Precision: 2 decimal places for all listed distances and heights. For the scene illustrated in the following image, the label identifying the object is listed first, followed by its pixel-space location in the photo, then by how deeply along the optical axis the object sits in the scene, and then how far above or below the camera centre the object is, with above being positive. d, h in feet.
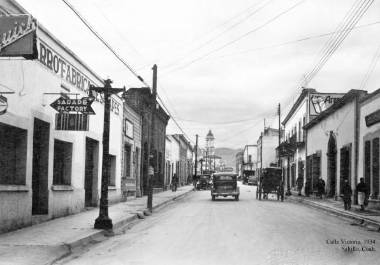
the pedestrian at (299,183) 135.23 -4.70
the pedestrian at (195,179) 194.50 -6.17
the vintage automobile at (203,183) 194.80 -7.39
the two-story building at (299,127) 145.79 +11.65
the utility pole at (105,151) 47.39 +0.81
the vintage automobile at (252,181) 281.95 -9.06
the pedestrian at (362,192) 75.51 -3.69
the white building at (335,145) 94.38 +3.98
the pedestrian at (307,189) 126.93 -5.74
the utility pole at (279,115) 162.77 +14.38
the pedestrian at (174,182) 154.20 -5.70
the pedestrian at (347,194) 78.48 -4.15
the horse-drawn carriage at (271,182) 113.29 -3.79
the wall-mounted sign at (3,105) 35.91 +3.54
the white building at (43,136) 42.32 +2.31
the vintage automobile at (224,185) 111.04 -4.52
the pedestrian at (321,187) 114.52 -4.72
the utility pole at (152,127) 75.31 +5.17
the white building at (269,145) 325.01 +10.89
